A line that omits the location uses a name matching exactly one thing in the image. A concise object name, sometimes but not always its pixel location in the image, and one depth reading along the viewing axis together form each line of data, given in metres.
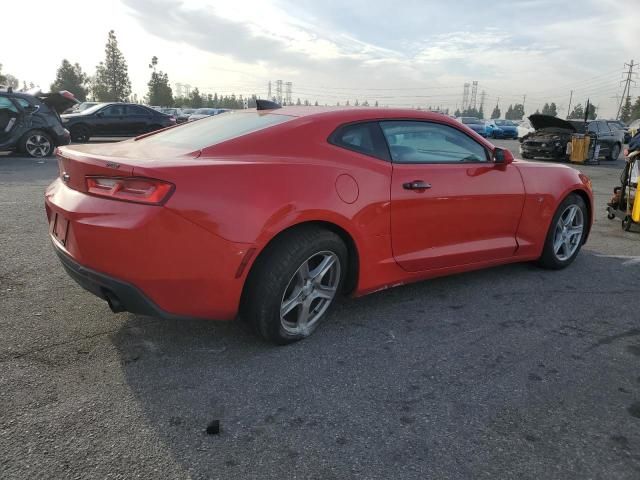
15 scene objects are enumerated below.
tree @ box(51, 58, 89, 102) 75.94
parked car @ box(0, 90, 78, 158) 10.99
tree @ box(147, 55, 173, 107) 63.66
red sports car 2.48
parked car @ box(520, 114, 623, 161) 16.59
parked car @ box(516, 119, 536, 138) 28.06
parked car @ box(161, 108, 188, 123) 30.35
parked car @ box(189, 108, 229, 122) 32.59
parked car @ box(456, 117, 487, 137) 36.02
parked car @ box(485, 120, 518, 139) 37.50
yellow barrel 16.53
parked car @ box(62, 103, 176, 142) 16.55
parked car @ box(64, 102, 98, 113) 21.52
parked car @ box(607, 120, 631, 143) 19.72
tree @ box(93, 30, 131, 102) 70.81
